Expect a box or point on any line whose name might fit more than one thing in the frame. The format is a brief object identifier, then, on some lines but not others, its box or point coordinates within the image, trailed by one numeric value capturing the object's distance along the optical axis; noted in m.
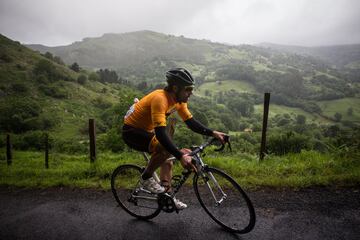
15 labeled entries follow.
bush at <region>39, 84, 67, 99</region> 84.94
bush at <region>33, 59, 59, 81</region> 90.53
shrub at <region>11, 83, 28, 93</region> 78.56
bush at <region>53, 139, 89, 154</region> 47.00
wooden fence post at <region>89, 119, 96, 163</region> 7.15
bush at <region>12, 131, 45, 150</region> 50.12
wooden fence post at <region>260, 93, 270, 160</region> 6.79
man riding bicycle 3.41
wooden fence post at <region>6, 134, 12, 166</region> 12.92
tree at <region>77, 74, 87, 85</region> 99.73
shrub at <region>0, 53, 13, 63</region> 87.31
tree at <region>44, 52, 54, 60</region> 109.88
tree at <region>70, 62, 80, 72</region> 110.94
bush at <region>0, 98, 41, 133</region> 63.59
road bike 3.67
